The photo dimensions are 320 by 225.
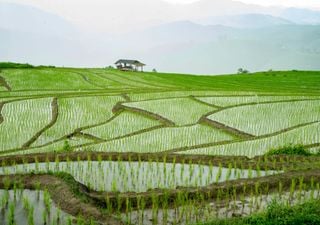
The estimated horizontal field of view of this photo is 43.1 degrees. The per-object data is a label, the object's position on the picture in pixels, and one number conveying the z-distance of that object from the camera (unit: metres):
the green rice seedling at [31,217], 6.51
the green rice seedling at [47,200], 7.37
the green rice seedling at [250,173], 9.32
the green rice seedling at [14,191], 7.94
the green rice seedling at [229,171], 9.38
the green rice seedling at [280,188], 8.34
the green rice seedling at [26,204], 7.27
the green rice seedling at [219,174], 9.11
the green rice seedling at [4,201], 7.40
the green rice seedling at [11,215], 6.65
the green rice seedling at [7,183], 8.53
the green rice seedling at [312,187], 8.09
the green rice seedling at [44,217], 6.73
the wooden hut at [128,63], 52.59
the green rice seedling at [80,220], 6.25
